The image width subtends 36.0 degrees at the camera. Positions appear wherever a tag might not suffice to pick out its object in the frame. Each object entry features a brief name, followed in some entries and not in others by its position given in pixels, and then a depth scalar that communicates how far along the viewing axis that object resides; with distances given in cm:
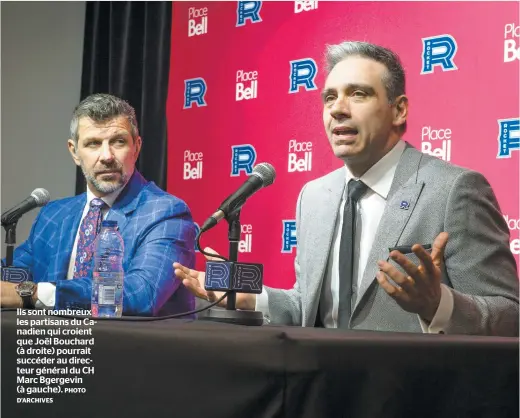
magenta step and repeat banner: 329
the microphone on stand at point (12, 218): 242
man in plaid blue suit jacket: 255
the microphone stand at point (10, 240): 241
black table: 121
